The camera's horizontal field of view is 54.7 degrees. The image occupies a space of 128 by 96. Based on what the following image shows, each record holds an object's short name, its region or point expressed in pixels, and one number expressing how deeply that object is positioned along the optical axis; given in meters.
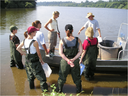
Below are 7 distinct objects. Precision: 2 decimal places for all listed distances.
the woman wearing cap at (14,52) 4.76
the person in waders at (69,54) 3.20
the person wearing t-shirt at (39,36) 3.89
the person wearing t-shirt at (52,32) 4.69
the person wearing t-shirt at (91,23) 4.94
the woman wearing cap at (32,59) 3.26
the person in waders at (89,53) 3.88
